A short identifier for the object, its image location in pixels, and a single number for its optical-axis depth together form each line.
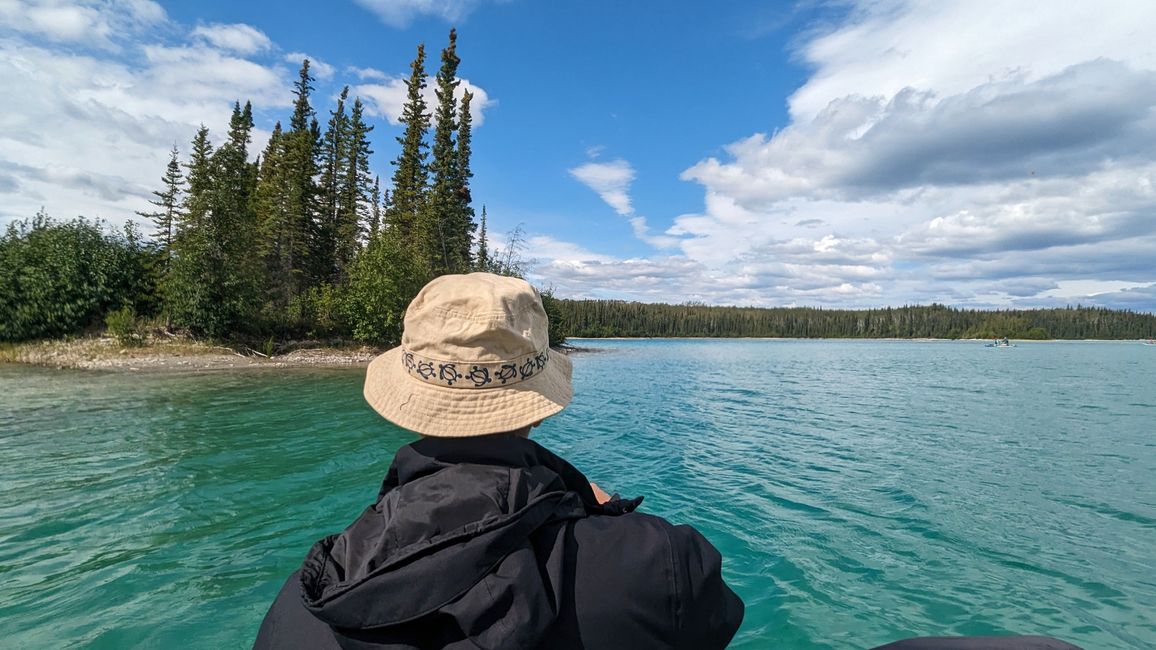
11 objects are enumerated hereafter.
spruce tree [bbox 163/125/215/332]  32.66
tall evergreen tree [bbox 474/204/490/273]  56.41
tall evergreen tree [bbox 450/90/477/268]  49.62
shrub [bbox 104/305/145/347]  30.38
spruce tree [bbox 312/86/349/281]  48.16
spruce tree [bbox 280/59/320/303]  44.31
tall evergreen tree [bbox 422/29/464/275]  46.03
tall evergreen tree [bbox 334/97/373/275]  51.25
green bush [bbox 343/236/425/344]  39.09
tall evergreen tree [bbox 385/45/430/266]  46.12
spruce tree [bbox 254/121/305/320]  43.03
